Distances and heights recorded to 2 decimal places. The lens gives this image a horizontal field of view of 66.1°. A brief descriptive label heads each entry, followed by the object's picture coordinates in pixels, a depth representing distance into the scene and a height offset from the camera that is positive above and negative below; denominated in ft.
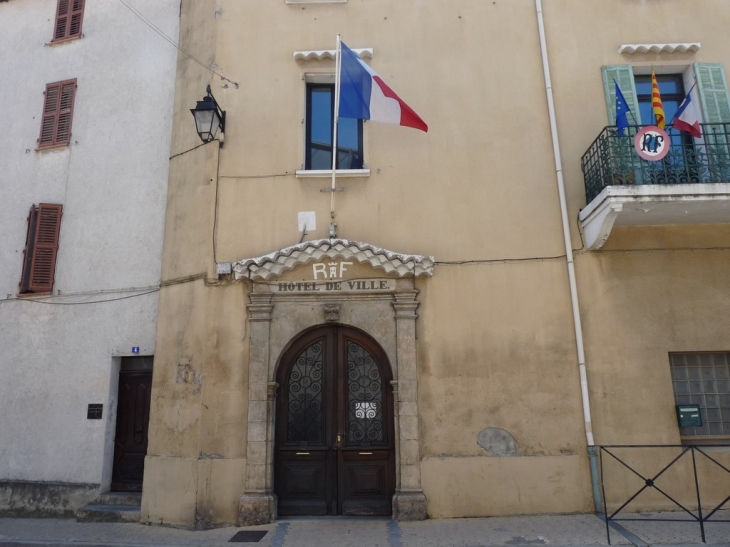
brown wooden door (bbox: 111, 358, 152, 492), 28.96 -0.49
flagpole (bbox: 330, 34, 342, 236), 26.30 +14.12
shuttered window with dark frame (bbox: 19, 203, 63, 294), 31.60 +9.38
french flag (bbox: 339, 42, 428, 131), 26.19 +14.23
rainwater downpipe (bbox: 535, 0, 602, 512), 24.50 +6.11
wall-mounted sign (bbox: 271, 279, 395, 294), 26.48 +5.84
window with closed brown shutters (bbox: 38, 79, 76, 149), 33.68 +17.93
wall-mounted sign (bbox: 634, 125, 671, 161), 24.03 +11.04
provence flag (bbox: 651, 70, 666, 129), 24.95 +12.91
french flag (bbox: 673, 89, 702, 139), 25.82 +13.04
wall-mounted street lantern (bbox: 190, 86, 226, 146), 26.89 +14.06
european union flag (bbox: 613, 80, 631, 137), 25.58 +13.18
